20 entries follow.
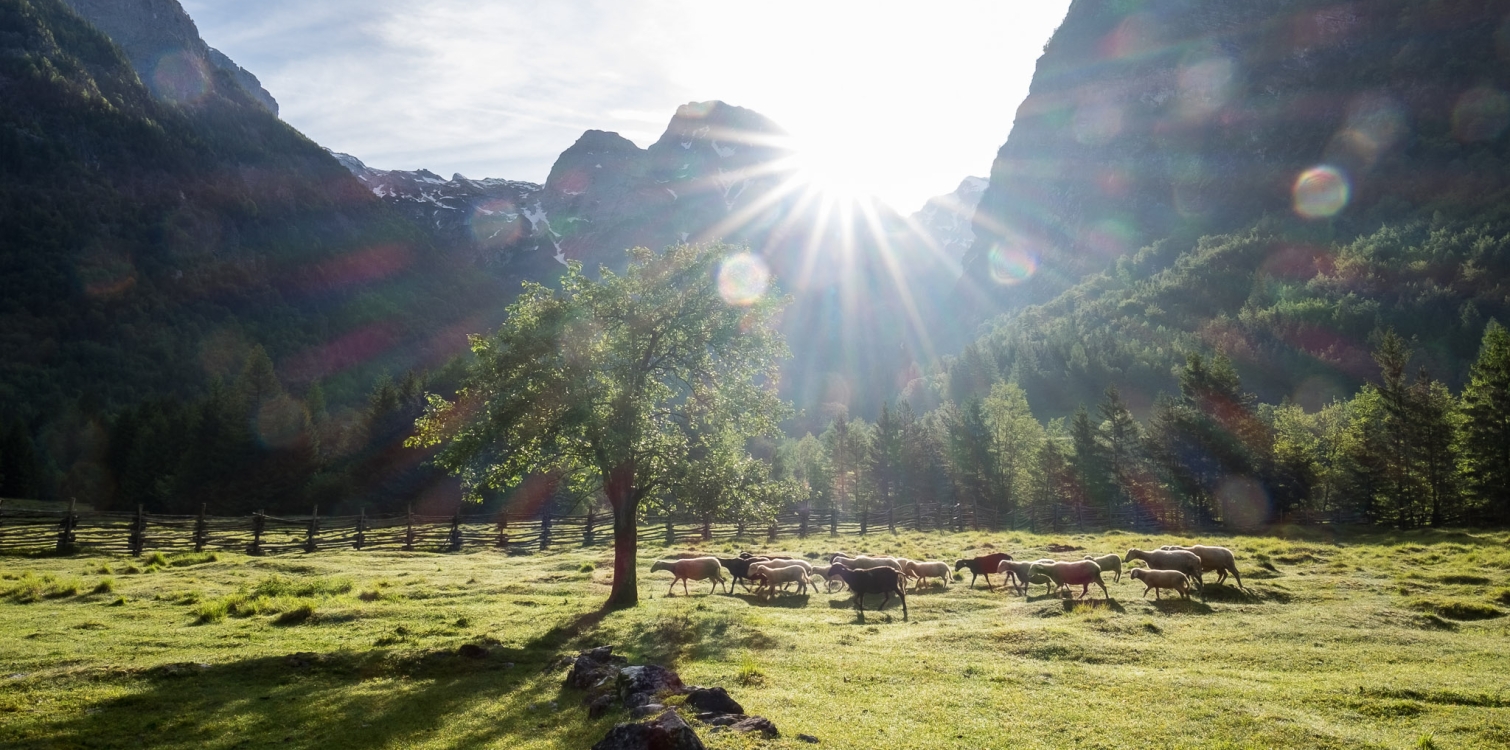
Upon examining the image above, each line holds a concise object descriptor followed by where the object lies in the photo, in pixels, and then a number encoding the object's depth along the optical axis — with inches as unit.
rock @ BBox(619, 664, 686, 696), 394.6
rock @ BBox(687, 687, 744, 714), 363.3
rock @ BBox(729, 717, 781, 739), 331.3
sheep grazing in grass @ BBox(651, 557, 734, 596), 938.7
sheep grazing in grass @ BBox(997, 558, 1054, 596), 901.8
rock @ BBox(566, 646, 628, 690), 444.8
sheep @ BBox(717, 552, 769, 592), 1002.7
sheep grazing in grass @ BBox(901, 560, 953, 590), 965.2
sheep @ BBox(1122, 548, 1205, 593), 839.1
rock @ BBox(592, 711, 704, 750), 285.7
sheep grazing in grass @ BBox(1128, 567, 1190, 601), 775.1
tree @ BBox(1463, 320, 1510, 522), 1713.8
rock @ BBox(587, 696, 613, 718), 386.0
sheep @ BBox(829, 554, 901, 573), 965.2
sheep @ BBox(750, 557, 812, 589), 946.2
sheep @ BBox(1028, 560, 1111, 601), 824.9
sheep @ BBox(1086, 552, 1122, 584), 962.7
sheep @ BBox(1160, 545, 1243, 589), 837.2
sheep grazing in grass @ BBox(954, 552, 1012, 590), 990.4
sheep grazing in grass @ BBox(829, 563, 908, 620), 784.9
